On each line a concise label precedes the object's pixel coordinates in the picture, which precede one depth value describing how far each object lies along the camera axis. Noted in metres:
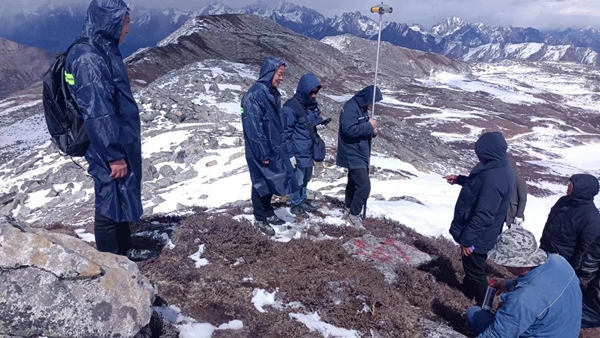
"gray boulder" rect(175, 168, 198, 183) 17.11
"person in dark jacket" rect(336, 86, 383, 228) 7.41
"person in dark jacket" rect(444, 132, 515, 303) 5.21
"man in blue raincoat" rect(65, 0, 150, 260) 4.30
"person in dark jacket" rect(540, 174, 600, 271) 5.53
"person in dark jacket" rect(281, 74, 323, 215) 7.76
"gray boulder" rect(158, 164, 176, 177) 17.80
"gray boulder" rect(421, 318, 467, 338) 4.81
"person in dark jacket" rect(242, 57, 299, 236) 6.34
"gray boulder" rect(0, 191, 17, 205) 17.43
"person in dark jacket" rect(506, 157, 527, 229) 8.73
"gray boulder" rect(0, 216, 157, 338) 3.25
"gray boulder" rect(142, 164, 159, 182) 17.58
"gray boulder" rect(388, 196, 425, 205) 13.03
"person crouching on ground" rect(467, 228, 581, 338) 3.52
